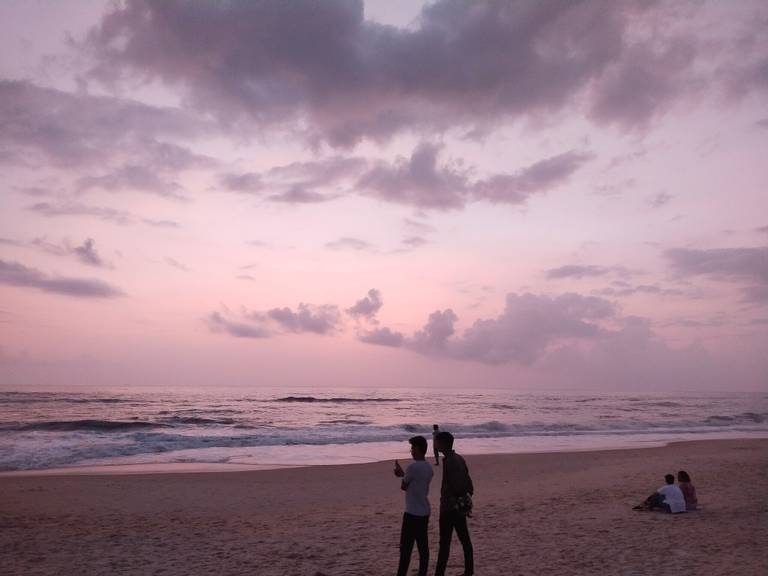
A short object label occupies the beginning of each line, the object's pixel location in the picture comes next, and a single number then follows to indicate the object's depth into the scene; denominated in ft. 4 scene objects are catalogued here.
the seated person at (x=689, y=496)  38.81
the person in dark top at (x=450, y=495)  22.62
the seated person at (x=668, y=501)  37.76
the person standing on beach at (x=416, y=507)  21.85
